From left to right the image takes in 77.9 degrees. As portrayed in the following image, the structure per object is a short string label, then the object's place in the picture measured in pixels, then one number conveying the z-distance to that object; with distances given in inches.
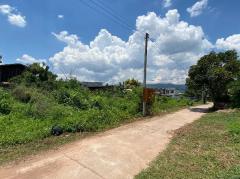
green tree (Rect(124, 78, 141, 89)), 885.2
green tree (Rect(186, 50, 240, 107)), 476.6
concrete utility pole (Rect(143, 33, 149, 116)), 353.1
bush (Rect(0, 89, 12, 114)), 268.2
